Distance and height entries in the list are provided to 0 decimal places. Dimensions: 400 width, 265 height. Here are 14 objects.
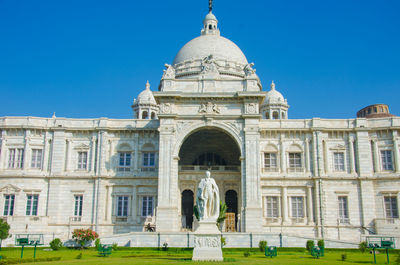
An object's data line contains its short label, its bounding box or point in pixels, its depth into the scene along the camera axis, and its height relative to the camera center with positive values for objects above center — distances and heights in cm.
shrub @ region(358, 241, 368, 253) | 3234 -182
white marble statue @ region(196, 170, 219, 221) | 2403 +118
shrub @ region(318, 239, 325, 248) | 3250 -162
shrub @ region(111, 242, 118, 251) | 3266 -199
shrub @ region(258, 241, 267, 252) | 3303 -183
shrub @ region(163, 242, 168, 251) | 3297 -198
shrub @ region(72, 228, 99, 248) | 3722 -137
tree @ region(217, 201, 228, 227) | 3794 +73
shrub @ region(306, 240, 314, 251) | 3234 -169
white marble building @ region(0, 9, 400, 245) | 4219 +579
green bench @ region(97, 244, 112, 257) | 2848 -203
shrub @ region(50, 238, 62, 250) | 3366 -188
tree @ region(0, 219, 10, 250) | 3626 -87
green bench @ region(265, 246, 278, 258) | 2786 -204
